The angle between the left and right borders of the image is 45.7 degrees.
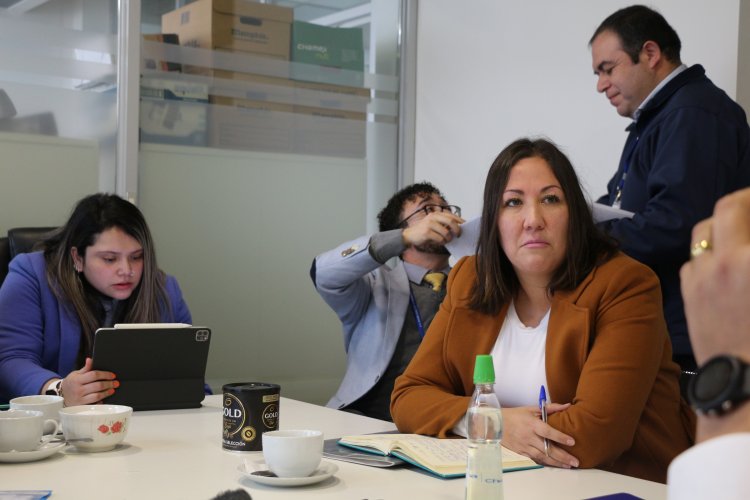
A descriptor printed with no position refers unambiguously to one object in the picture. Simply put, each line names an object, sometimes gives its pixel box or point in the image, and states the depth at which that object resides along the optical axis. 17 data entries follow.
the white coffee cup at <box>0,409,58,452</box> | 1.51
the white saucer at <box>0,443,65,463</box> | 1.50
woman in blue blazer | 2.45
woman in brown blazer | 1.73
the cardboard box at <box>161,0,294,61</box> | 3.94
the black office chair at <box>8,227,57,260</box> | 2.84
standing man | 2.52
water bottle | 1.25
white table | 1.34
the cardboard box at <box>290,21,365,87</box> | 4.26
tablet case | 2.03
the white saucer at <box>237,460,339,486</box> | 1.36
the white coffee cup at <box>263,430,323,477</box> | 1.38
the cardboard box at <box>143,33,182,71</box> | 3.83
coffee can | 1.63
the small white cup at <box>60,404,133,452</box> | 1.58
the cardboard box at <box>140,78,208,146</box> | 3.84
